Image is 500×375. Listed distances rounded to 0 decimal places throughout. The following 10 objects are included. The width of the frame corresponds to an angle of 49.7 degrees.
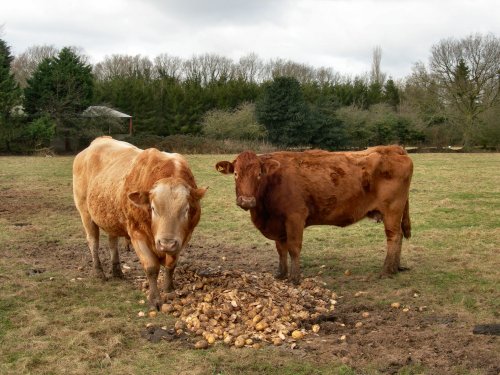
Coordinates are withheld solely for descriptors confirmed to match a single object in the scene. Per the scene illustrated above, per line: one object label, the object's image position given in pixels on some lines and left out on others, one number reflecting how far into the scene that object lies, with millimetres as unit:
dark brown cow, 8133
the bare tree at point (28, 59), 63088
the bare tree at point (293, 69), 76562
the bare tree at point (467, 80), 51031
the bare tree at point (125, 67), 67250
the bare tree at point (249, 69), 73019
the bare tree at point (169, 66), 68506
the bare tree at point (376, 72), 80894
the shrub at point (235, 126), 48875
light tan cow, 6184
